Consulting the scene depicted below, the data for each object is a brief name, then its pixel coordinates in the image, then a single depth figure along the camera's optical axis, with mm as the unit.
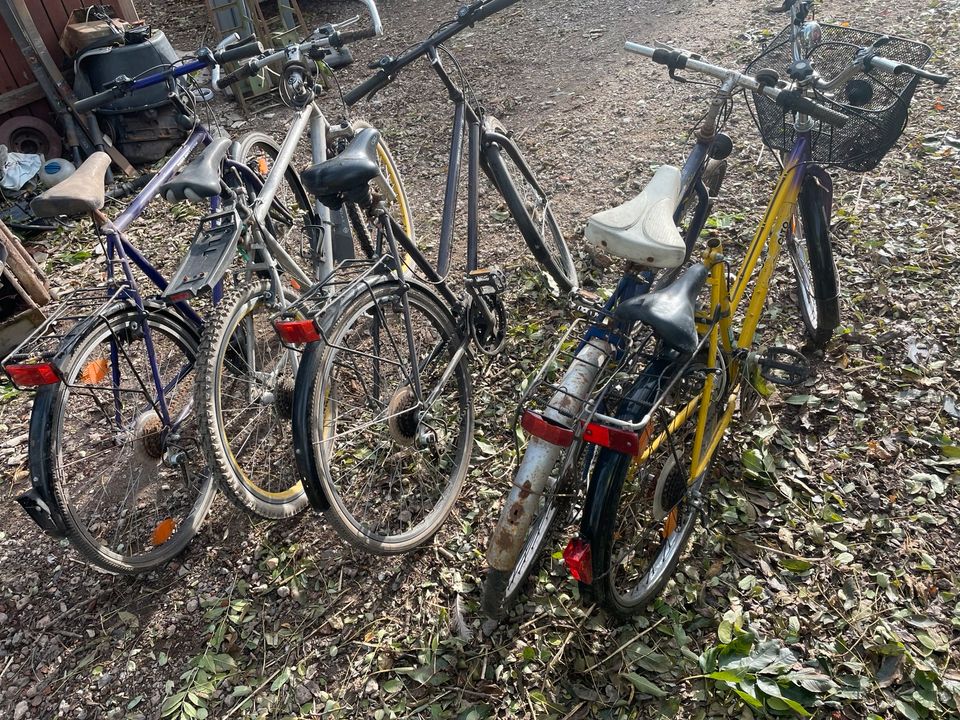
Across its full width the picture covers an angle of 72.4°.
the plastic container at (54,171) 6301
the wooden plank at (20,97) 6480
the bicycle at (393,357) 2518
